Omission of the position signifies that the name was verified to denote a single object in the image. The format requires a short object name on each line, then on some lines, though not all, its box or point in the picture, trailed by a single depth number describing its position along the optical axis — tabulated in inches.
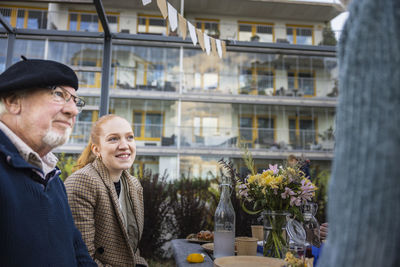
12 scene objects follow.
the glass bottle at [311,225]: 59.6
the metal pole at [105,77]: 137.7
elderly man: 41.7
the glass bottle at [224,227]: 65.1
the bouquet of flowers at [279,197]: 60.0
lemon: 63.3
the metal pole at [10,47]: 140.9
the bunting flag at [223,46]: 137.8
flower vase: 60.6
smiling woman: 71.3
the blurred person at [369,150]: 15.2
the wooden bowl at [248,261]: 54.7
